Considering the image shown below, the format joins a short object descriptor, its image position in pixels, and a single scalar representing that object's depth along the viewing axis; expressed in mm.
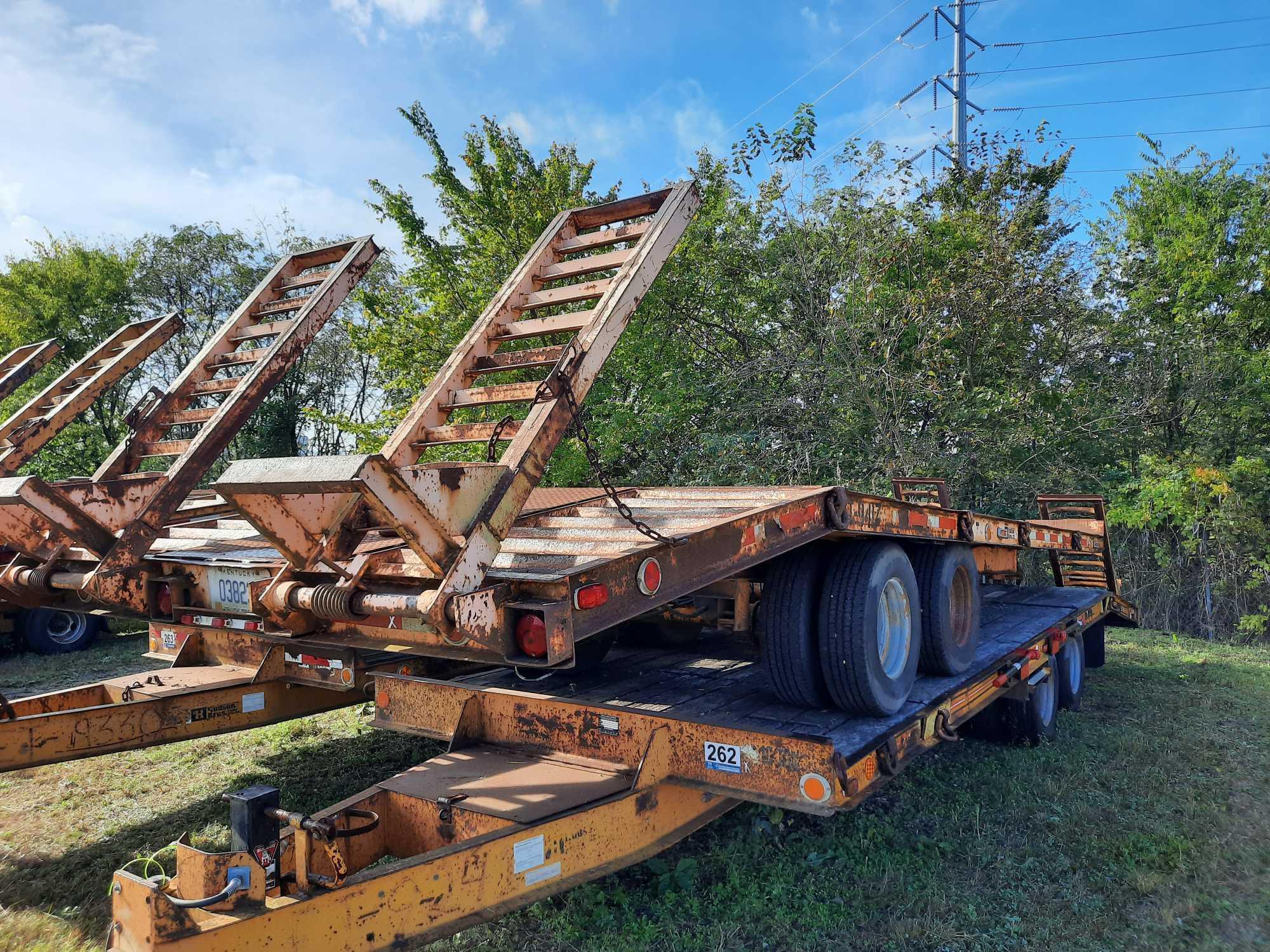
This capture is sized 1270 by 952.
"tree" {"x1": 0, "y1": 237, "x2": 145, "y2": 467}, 18469
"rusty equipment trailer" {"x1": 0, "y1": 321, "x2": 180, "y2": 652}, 5527
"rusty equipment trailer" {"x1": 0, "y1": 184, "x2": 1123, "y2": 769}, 2783
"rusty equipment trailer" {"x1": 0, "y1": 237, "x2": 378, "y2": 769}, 4328
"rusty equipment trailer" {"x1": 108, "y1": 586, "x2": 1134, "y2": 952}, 2236
